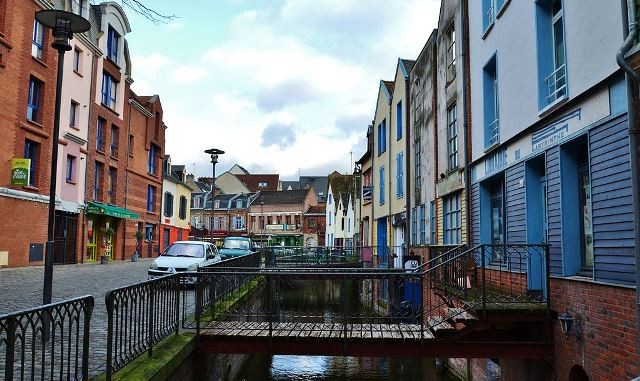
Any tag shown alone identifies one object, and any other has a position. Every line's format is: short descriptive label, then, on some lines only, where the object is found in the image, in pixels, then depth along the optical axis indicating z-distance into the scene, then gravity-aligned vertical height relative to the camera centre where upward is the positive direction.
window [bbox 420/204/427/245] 18.29 +0.49
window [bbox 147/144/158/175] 39.47 +6.01
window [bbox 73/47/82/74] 25.97 +8.98
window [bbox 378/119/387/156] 27.11 +5.46
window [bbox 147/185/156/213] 39.38 +2.98
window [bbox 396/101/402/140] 23.48 +5.40
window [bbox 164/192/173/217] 43.62 +2.82
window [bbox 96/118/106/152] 29.64 +5.84
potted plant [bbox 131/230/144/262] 33.09 -0.41
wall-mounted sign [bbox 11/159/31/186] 20.27 +2.55
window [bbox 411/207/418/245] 19.96 +0.51
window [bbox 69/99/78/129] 25.98 +6.21
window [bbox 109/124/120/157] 31.91 +6.08
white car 16.20 -0.67
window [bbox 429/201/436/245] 16.88 +0.59
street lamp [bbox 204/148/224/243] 25.70 +4.21
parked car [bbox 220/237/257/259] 26.92 -0.50
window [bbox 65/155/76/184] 25.98 +3.49
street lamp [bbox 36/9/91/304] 7.41 +2.76
